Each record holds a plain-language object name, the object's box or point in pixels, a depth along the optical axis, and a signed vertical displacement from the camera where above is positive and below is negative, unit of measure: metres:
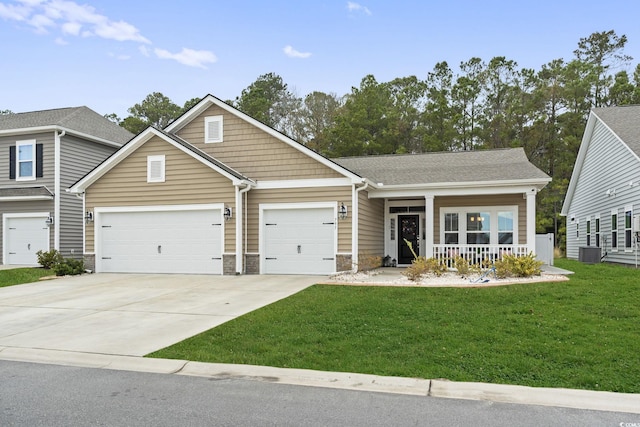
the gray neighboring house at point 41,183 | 18.45 +1.56
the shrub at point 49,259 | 16.61 -1.24
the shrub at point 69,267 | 14.85 -1.38
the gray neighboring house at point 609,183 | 16.67 +1.57
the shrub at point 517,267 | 11.51 -1.06
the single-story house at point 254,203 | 14.28 +0.63
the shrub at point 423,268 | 11.58 -1.14
